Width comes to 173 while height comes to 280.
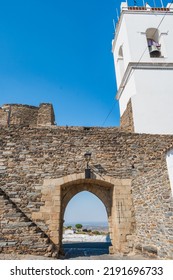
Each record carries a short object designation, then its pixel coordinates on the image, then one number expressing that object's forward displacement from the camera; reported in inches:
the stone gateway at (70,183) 225.0
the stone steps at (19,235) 222.2
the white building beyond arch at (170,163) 188.1
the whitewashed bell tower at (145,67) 372.8
